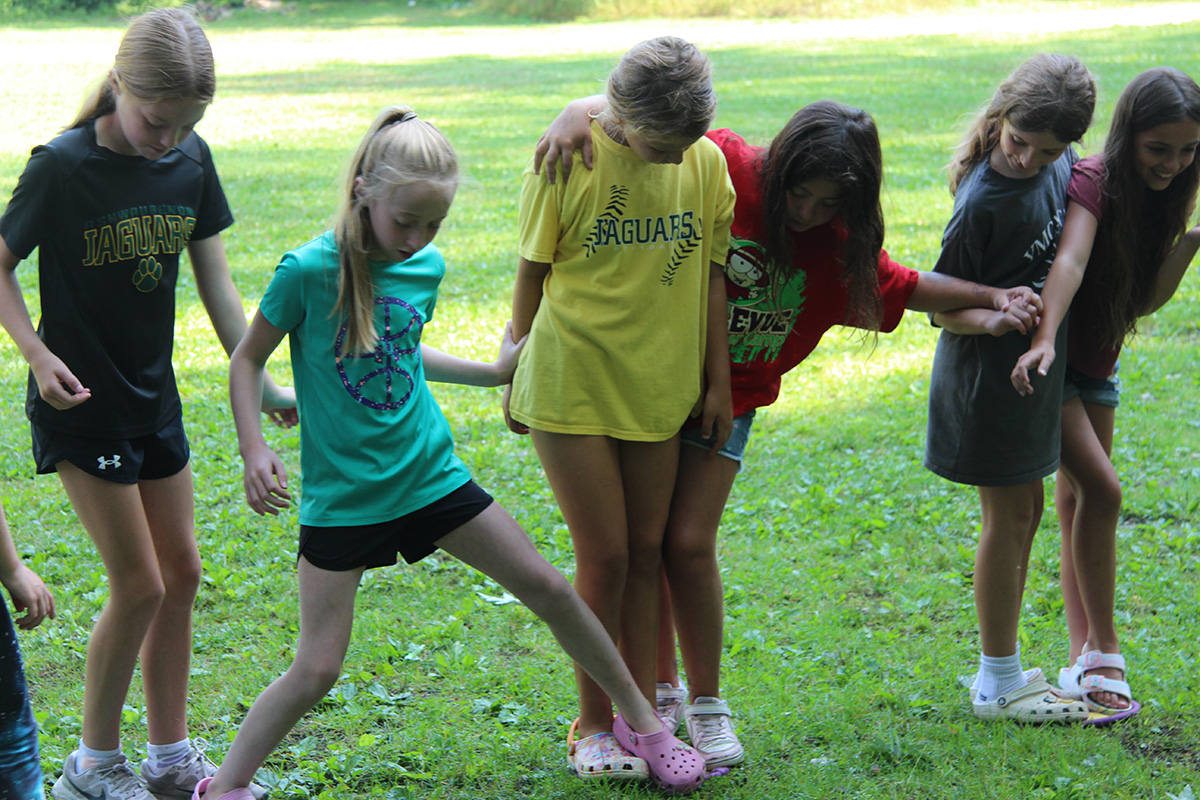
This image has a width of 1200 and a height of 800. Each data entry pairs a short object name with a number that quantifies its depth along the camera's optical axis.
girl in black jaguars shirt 4.84
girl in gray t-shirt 5.50
